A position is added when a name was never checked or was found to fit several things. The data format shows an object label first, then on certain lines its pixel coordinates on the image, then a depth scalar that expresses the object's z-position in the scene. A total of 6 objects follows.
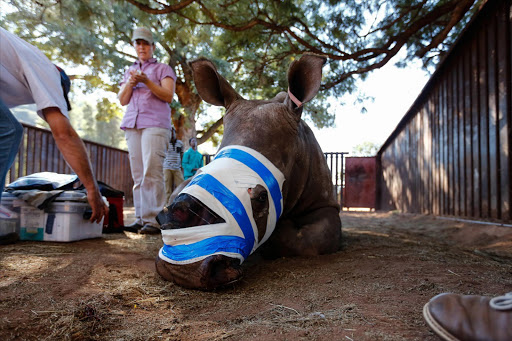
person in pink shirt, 3.95
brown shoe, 1.04
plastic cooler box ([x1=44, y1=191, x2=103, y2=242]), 3.31
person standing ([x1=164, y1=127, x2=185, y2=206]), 8.02
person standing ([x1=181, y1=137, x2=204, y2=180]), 8.85
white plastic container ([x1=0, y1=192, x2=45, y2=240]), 3.34
